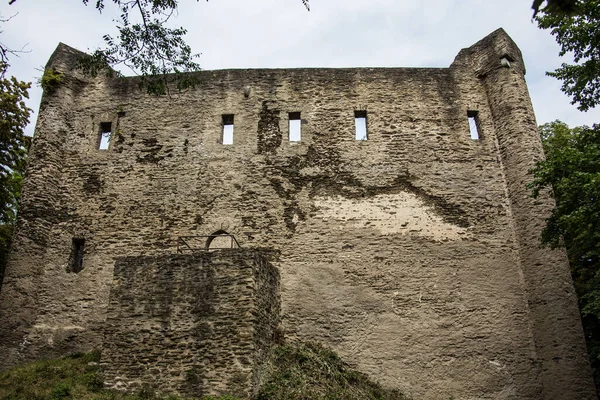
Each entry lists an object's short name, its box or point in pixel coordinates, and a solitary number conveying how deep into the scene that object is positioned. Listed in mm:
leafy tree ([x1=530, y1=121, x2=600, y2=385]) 9781
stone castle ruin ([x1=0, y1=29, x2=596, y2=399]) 10875
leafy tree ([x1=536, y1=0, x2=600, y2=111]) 10680
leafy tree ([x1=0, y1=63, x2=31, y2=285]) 14742
